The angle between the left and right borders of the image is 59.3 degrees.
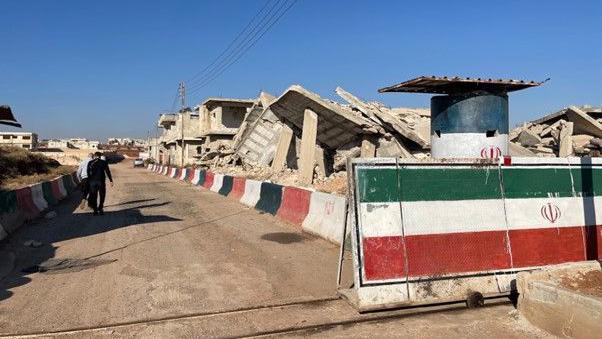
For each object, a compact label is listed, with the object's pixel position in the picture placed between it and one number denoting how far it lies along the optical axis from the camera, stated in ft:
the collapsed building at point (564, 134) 74.87
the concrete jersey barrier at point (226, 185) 72.64
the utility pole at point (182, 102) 207.84
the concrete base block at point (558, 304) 14.99
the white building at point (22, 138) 428.97
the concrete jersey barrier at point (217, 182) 79.82
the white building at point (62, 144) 545.03
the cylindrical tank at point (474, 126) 30.81
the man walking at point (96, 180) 48.21
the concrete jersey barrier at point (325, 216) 32.94
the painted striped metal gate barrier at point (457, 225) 18.83
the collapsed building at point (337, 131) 75.31
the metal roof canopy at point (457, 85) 29.74
